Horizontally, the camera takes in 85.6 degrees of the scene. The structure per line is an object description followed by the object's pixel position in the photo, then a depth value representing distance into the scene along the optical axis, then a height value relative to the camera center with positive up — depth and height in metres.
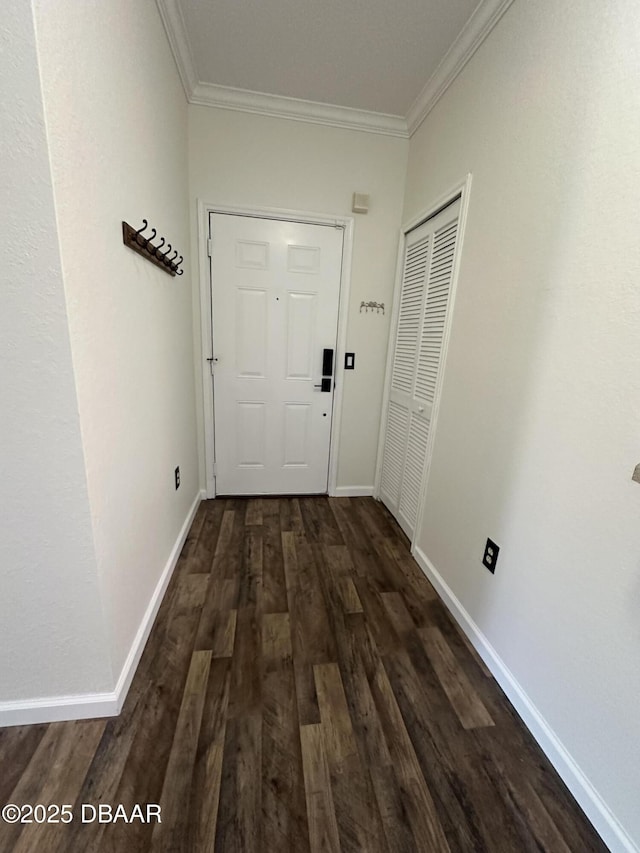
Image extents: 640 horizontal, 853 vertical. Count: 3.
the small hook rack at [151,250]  1.20 +0.32
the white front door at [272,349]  2.31 -0.07
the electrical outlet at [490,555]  1.41 -0.82
